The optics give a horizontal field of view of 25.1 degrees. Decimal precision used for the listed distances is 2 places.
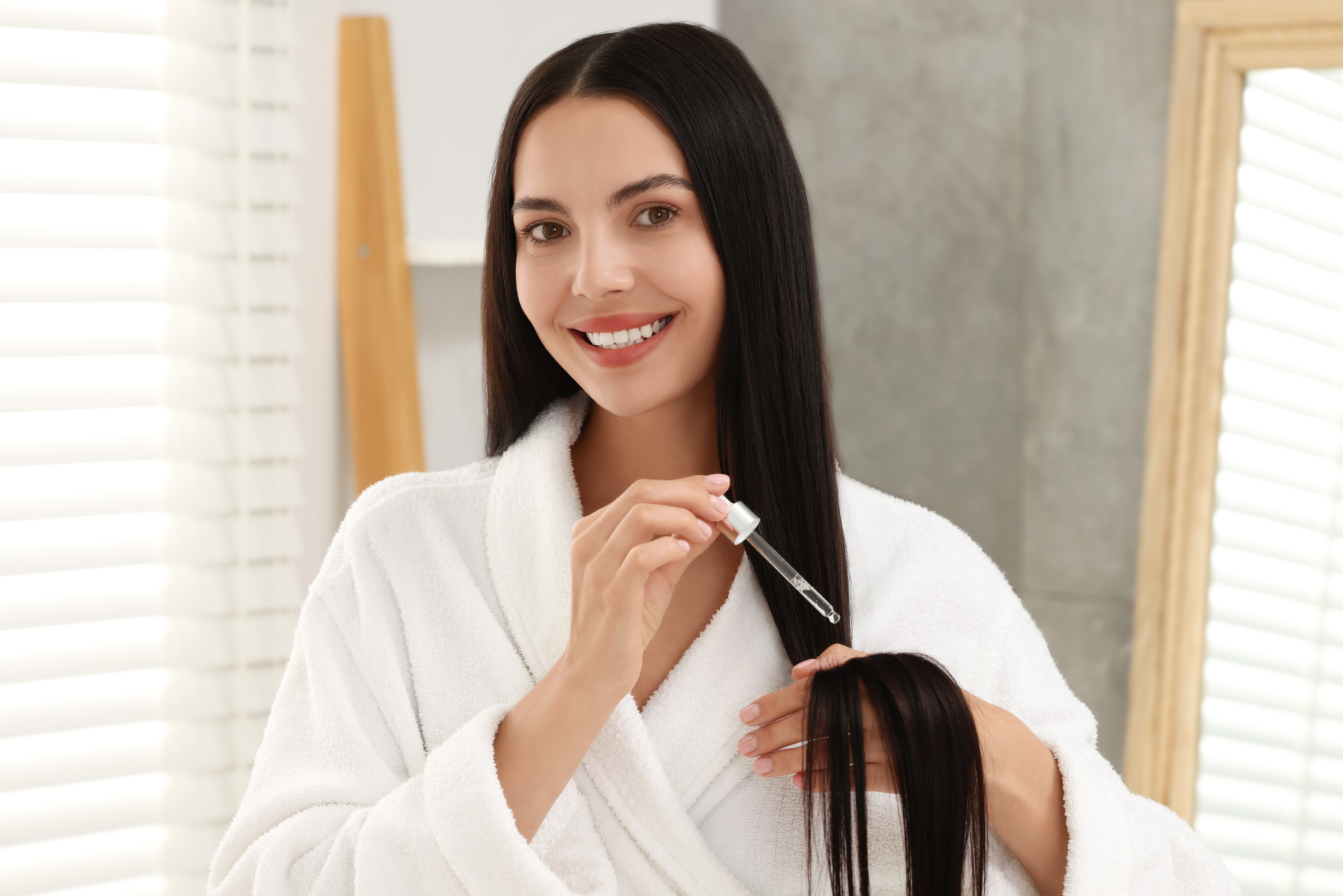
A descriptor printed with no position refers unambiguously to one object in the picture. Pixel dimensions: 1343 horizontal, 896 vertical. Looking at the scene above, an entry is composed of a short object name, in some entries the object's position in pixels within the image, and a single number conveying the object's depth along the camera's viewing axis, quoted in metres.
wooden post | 2.01
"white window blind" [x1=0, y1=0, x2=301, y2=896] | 1.90
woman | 1.65
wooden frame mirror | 2.07
